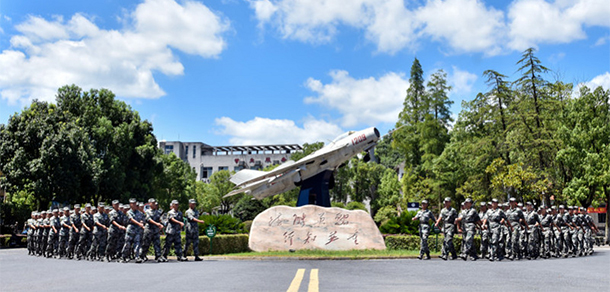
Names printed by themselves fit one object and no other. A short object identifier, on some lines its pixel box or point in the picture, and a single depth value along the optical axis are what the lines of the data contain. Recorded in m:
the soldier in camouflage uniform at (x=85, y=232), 16.69
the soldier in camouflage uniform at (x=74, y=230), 17.19
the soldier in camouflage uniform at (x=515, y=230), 16.36
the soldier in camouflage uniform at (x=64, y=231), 17.61
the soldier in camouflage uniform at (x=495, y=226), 15.45
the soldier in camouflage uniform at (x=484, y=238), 15.94
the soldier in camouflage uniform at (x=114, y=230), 15.26
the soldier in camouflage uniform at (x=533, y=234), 17.03
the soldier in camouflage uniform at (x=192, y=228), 15.09
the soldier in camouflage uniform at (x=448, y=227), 15.38
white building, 85.56
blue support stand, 24.14
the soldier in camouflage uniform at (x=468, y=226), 15.26
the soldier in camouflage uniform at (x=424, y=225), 15.35
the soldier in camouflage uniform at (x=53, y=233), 18.45
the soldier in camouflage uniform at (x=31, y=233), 21.11
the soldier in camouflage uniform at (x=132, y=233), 14.38
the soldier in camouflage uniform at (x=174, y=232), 14.73
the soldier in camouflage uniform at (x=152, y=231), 14.52
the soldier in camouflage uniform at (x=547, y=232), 17.88
